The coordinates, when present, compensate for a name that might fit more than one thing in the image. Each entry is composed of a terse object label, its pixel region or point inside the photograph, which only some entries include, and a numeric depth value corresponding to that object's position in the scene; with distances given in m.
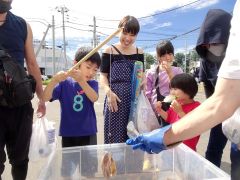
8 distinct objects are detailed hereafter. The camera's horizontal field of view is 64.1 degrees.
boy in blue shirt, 1.57
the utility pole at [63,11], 18.83
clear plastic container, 1.28
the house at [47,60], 37.48
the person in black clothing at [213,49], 1.36
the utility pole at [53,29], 17.60
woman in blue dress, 1.61
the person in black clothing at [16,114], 1.25
